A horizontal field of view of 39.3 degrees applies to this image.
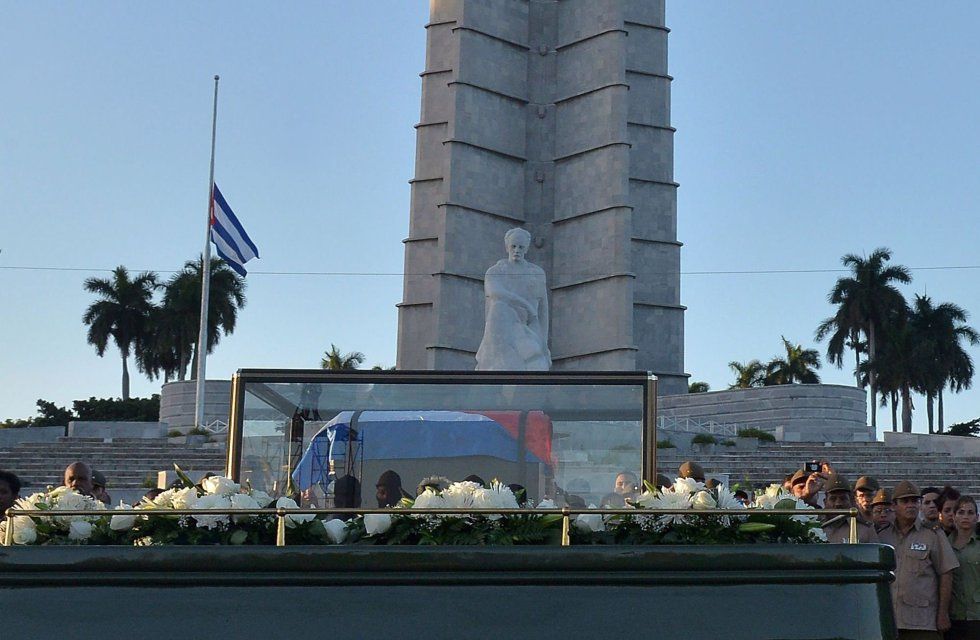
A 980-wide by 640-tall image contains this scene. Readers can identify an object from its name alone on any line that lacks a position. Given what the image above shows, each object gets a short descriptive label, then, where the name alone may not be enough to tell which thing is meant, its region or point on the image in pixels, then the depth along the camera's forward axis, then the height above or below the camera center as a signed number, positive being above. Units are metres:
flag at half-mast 36.22 +6.74
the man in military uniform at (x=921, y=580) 7.68 -0.41
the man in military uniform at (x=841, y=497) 7.82 +0.04
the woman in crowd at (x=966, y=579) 7.83 -0.41
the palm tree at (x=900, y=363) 71.25 +7.40
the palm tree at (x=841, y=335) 73.06 +9.08
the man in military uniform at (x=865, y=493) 8.45 +0.07
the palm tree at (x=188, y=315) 71.83 +9.29
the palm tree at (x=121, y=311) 76.12 +9.74
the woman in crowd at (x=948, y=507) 8.31 +0.00
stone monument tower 48.53 +11.72
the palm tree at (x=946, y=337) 73.69 +9.17
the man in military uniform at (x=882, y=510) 8.21 -0.03
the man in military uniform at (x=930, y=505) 8.83 +0.01
